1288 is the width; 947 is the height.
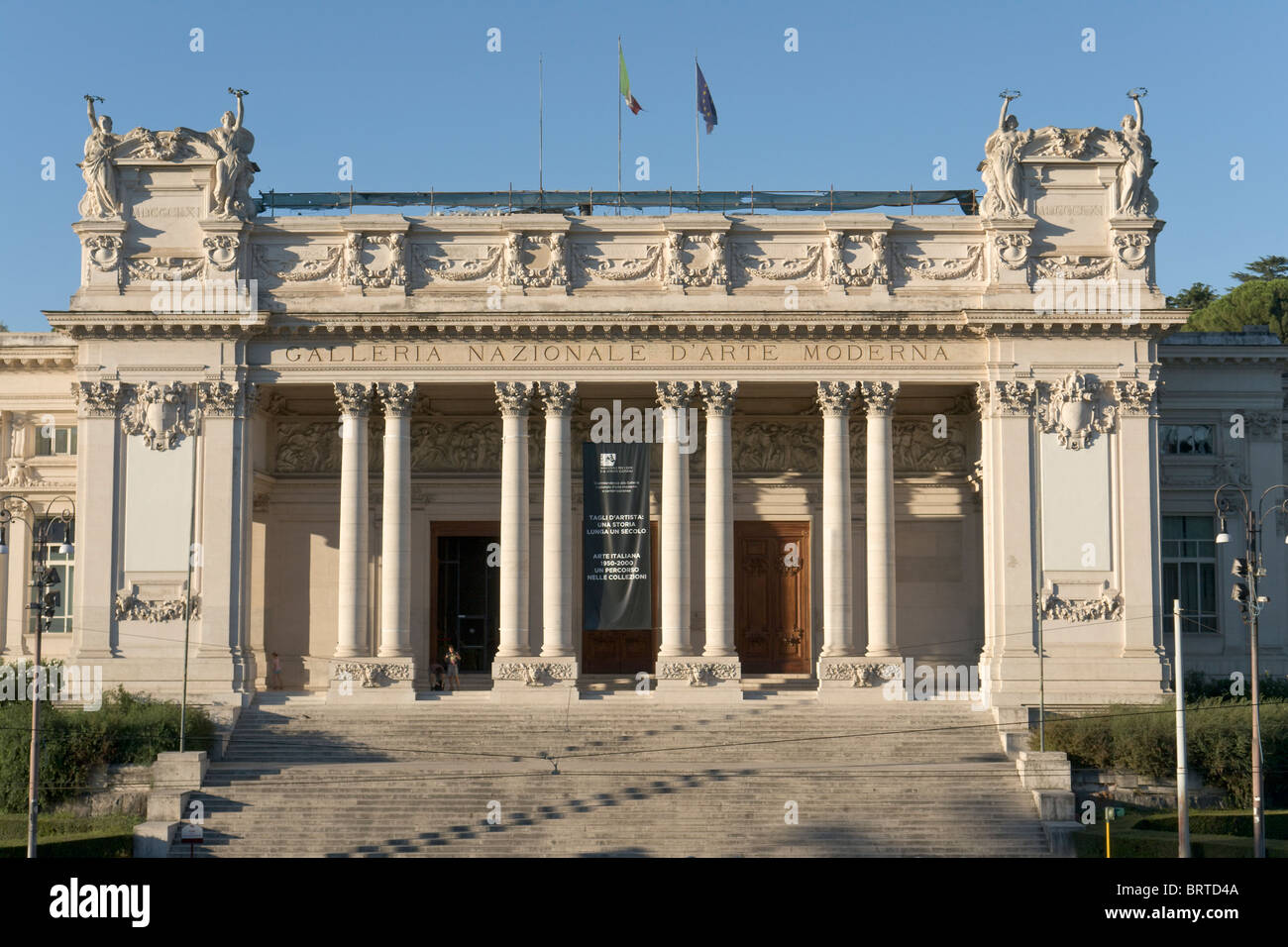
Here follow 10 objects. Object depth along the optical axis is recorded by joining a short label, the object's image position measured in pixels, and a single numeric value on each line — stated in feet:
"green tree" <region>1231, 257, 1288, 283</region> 326.44
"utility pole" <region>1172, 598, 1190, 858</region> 122.62
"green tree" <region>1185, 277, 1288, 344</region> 298.97
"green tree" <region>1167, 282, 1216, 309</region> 333.42
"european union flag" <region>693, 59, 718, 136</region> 180.14
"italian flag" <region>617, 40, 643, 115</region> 180.65
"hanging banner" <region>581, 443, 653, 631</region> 164.14
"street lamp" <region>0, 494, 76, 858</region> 125.08
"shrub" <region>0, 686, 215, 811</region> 141.38
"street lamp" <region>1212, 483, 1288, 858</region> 123.34
